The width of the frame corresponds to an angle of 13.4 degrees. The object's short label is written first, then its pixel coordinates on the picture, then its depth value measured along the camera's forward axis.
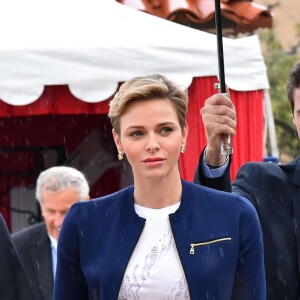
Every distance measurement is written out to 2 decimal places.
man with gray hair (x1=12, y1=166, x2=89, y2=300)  6.73
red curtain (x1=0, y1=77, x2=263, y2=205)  8.77
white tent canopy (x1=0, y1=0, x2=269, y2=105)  8.49
